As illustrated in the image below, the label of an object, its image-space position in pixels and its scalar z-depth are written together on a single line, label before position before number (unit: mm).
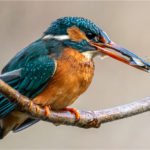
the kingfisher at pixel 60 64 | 6469
